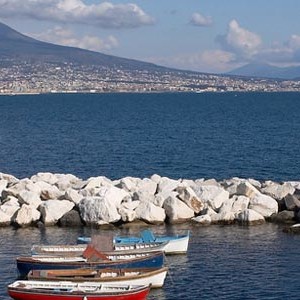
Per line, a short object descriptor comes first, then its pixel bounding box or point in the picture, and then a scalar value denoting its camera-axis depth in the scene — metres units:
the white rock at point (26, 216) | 39.62
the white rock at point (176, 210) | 40.06
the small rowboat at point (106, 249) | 32.00
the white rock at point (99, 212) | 39.44
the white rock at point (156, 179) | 45.31
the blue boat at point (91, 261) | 30.22
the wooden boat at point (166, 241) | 33.72
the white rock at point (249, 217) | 39.75
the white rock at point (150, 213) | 39.69
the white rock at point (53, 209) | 39.88
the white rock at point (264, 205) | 40.78
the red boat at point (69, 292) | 26.38
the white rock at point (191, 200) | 40.91
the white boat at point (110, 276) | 28.02
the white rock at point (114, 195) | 40.47
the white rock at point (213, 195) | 41.22
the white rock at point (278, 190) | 42.38
